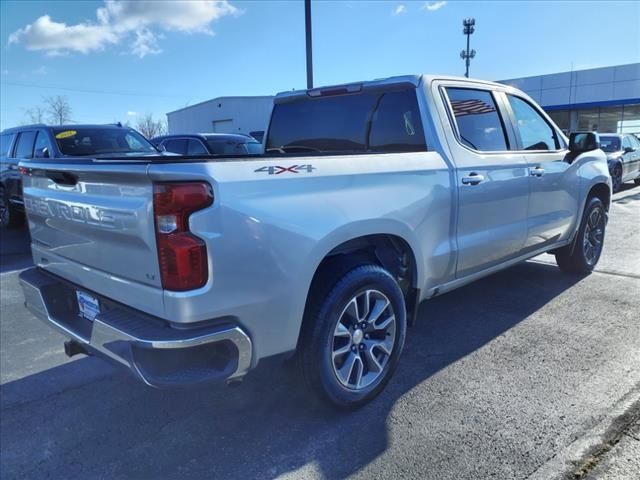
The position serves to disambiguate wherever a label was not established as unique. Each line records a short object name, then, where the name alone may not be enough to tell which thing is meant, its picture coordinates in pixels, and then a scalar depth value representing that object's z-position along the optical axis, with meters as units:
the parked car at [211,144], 10.95
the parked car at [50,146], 8.22
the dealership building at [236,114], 41.88
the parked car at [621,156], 12.98
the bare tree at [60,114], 49.12
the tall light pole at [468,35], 41.38
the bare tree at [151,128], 65.72
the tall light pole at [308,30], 11.48
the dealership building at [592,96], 27.92
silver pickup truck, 2.22
